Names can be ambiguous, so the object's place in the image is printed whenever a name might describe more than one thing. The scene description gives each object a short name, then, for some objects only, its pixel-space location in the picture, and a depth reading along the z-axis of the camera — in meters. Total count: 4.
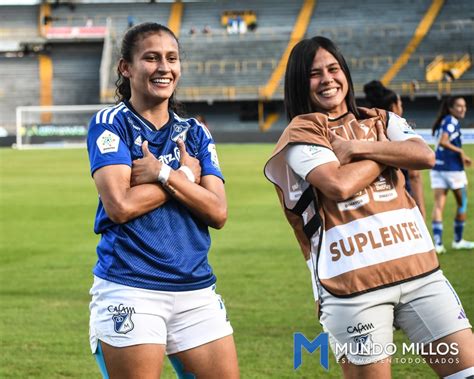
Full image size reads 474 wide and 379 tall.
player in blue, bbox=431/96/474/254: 11.72
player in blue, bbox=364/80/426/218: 7.55
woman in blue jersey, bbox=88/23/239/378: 3.48
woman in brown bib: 3.39
